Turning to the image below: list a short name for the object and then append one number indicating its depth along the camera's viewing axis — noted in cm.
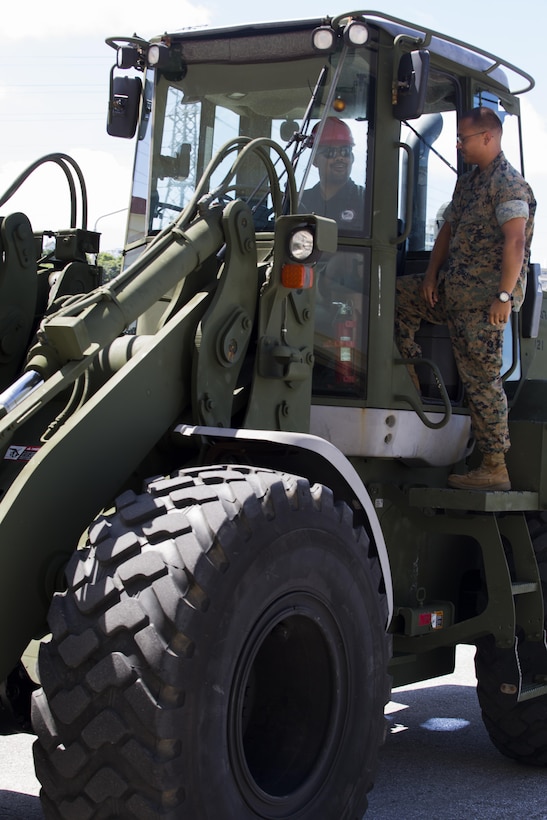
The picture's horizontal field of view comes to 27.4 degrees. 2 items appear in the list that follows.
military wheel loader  321
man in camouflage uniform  545
